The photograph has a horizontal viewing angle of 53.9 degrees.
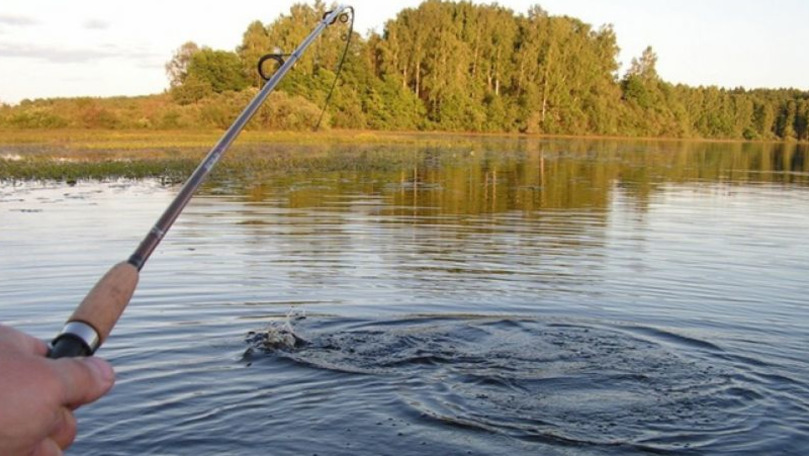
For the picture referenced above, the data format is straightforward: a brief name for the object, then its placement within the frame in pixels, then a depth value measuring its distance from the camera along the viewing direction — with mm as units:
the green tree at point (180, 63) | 91812
